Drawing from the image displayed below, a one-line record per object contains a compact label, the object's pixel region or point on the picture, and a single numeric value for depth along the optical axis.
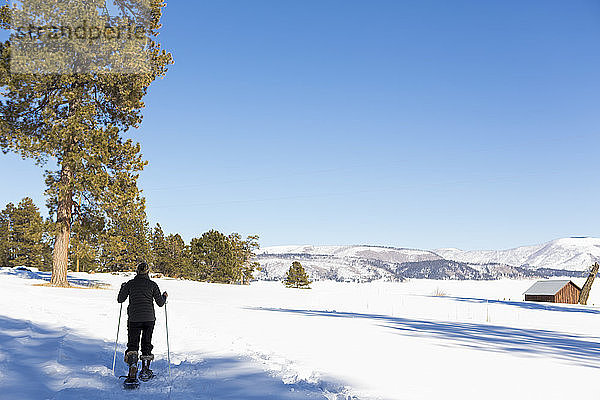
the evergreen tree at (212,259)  67.25
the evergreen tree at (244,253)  75.38
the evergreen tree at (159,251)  73.94
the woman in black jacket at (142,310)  7.91
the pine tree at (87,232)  24.12
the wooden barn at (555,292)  53.94
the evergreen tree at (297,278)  80.94
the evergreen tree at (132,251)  67.69
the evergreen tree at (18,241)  68.38
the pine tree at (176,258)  73.00
